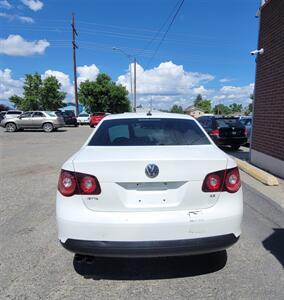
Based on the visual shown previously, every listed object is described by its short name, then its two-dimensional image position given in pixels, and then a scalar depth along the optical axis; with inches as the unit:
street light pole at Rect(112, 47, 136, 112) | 1775.8
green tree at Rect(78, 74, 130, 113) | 2192.4
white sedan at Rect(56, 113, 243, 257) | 112.7
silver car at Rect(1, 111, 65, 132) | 1055.6
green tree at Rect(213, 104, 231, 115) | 4910.4
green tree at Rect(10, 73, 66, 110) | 2016.5
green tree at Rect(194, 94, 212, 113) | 5206.7
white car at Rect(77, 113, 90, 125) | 1643.7
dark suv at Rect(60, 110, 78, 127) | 1370.8
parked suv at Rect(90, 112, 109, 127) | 1350.9
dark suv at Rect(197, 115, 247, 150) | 542.0
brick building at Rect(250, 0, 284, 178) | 338.6
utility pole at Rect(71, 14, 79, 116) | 1611.7
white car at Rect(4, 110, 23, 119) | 1304.1
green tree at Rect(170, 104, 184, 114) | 5622.5
